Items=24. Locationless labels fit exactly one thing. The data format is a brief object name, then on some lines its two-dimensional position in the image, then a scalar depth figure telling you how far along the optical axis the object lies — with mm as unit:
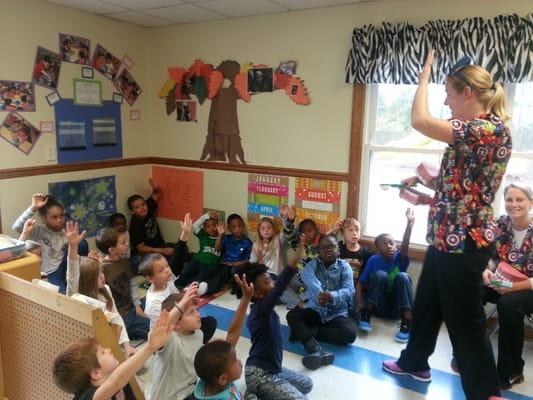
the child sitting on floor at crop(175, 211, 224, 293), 3604
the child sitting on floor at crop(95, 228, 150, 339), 2658
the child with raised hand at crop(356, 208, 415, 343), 2889
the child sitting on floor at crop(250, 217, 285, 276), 3498
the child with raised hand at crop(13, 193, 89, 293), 2975
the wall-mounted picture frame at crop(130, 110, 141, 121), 4070
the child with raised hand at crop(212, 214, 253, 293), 3621
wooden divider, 1363
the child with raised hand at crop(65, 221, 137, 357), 2014
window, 2985
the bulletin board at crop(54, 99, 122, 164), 3482
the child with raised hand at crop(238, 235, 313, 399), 1920
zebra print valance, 2570
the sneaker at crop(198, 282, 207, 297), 3150
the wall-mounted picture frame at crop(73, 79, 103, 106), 3551
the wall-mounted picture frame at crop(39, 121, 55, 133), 3322
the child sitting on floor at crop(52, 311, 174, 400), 1251
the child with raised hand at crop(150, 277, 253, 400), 1677
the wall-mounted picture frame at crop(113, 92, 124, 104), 3879
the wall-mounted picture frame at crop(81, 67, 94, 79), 3568
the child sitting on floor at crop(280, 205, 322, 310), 3295
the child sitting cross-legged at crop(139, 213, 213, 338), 2162
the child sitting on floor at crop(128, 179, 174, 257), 3988
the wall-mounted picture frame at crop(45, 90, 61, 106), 3346
